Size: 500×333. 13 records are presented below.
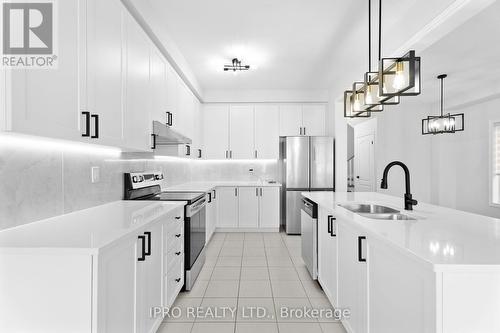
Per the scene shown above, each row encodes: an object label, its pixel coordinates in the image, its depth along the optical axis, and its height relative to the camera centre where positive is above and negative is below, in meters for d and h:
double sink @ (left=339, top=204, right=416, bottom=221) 2.13 -0.39
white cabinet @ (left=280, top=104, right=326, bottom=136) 5.77 +0.94
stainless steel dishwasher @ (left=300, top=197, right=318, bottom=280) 3.02 -0.79
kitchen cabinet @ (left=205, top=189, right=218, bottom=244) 4.57 -0.84
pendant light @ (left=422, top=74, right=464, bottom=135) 4.80 +0.73
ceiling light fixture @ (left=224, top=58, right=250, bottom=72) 4.04 +1.43
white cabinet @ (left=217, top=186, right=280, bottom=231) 5.48 -0.86
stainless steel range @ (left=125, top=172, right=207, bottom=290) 2.86 -0.45
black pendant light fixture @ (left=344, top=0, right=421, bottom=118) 1.75 +0.57
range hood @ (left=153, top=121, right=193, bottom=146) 2.77 +0.31
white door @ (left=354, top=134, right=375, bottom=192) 6.25 +0.07
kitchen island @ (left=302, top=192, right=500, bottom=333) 1.05 -0.47
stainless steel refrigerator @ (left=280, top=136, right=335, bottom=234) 5.42 -0.06
